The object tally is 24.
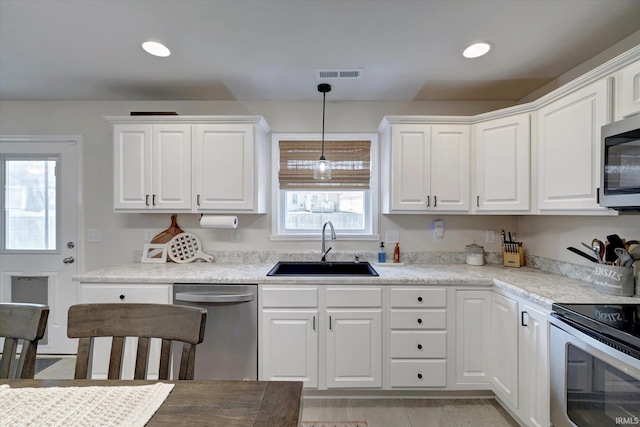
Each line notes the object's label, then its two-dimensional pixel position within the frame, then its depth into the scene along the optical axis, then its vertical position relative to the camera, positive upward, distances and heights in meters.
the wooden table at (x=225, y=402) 0.79 -0.57
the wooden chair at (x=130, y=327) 1.07 -0.44
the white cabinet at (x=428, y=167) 2.43 +0.39
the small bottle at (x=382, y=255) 2.64 -0.38
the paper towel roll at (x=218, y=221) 2.54 -0.08
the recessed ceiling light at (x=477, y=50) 1.88 +1.10
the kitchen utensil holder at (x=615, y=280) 1.59 -0.37
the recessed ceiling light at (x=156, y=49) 1.89 +1.10
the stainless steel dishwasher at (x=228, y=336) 2.08 -0.89
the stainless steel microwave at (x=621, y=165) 1.34 +0.25
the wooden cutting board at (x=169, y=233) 2.72 -0.20
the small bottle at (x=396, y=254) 2.66 -0.37
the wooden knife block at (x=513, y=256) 2.49 -0.36
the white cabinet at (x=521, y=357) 1.61 -0.89
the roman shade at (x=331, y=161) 2.81 +0.50
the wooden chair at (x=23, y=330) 1.03 -0.43
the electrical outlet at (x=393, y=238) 2.77 -0.23
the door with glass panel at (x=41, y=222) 2.79 -0.11
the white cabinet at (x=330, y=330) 2.10 -0.85
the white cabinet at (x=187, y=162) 2.44 +0.42
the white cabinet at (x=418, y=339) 2.10 -0.91
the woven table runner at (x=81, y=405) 0.76 -0.55
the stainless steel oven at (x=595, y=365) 1.13 -0.66
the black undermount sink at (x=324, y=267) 2.61 -0.50
